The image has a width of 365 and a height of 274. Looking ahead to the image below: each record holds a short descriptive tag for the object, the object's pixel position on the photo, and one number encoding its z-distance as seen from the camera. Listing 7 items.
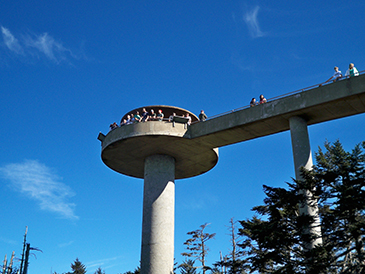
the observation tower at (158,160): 22.44
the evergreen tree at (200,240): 36.66
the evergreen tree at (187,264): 32.44
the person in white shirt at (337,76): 18.57
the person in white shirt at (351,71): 18.19
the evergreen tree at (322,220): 14.30
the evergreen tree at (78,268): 36.91
